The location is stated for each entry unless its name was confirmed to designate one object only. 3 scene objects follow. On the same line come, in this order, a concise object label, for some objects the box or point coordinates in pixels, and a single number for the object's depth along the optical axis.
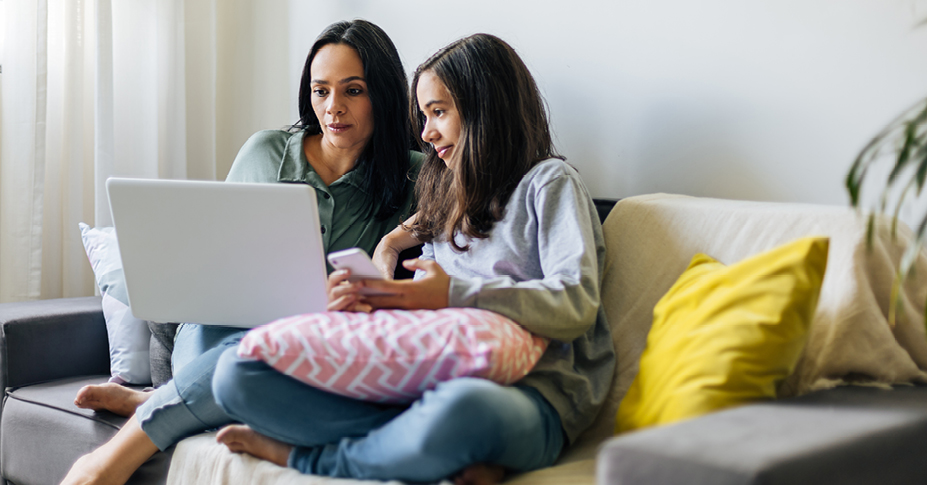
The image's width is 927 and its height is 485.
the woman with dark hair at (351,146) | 1.70
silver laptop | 1.14
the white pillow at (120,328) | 1.63
